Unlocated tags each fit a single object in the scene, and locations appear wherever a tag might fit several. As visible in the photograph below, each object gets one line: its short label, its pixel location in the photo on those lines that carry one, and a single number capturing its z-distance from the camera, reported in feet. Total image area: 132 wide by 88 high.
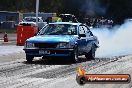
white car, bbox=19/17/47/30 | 142.19
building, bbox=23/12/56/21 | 217.36
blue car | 48.70
